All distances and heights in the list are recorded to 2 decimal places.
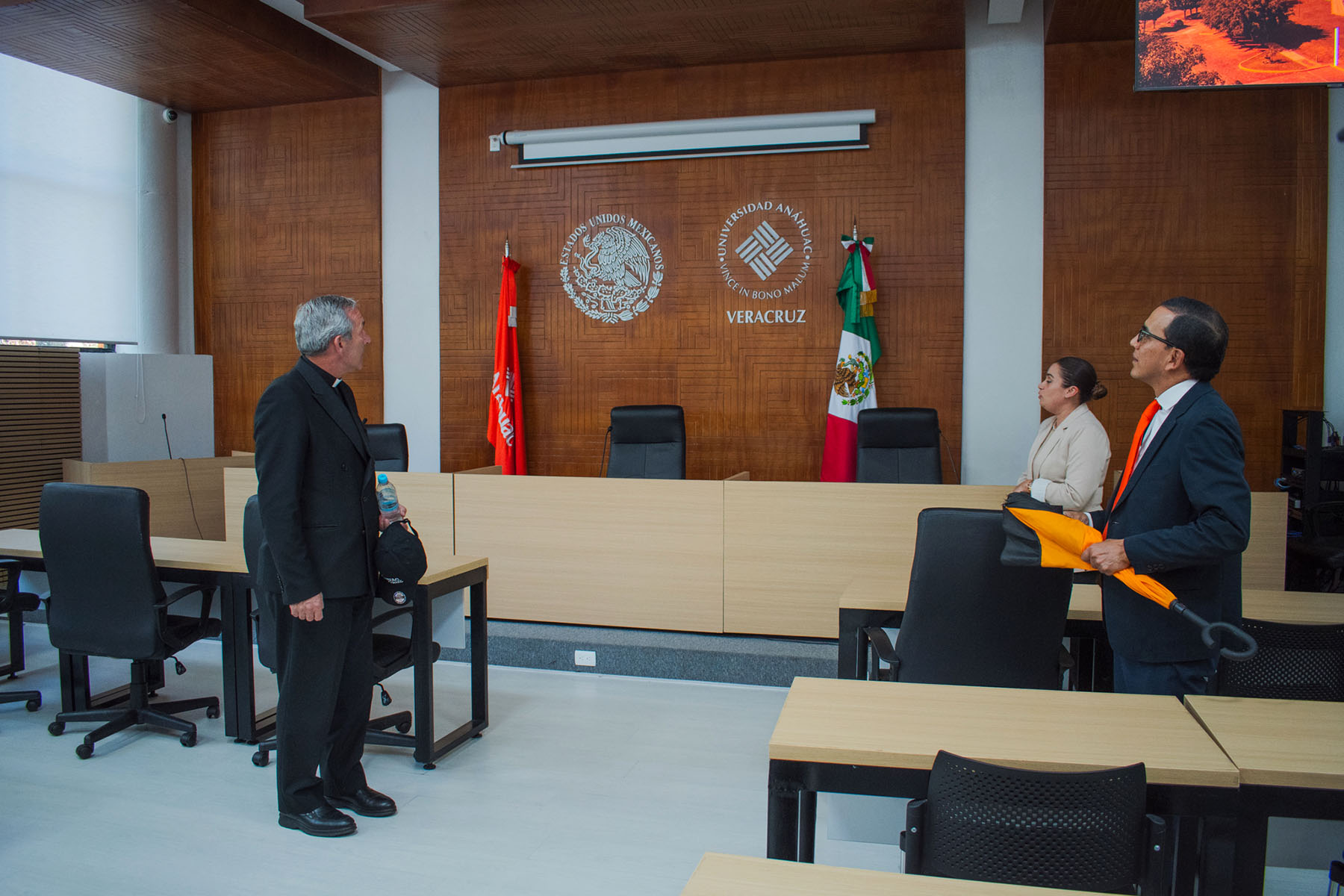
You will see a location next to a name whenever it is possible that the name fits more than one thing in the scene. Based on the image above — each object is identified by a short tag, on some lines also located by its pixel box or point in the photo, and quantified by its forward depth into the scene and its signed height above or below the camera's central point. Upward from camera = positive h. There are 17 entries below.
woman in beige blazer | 3.52 -0.15
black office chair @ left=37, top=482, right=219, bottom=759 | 3.27 -0.65
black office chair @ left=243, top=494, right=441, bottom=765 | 3.06 -0.90
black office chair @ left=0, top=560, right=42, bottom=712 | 3.77 -0.85
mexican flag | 5.52 +0.25
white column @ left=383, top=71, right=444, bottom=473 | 6.41 +1.04
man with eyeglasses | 1.92 -0.24
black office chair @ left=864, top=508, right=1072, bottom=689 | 2.42 -0.55
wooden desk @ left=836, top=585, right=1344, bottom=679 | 2.72 -0.63
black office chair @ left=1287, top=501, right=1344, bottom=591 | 4.13 -0.65
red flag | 6.04 +0.09
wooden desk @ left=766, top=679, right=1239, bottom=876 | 1.50 -0.61
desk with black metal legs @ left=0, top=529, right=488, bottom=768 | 3.28 -0.91
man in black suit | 2.59 -0.44
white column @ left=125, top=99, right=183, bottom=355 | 6.67 +1.32
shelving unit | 4.31 -0.30
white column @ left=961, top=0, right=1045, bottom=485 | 5.45 +0.99
